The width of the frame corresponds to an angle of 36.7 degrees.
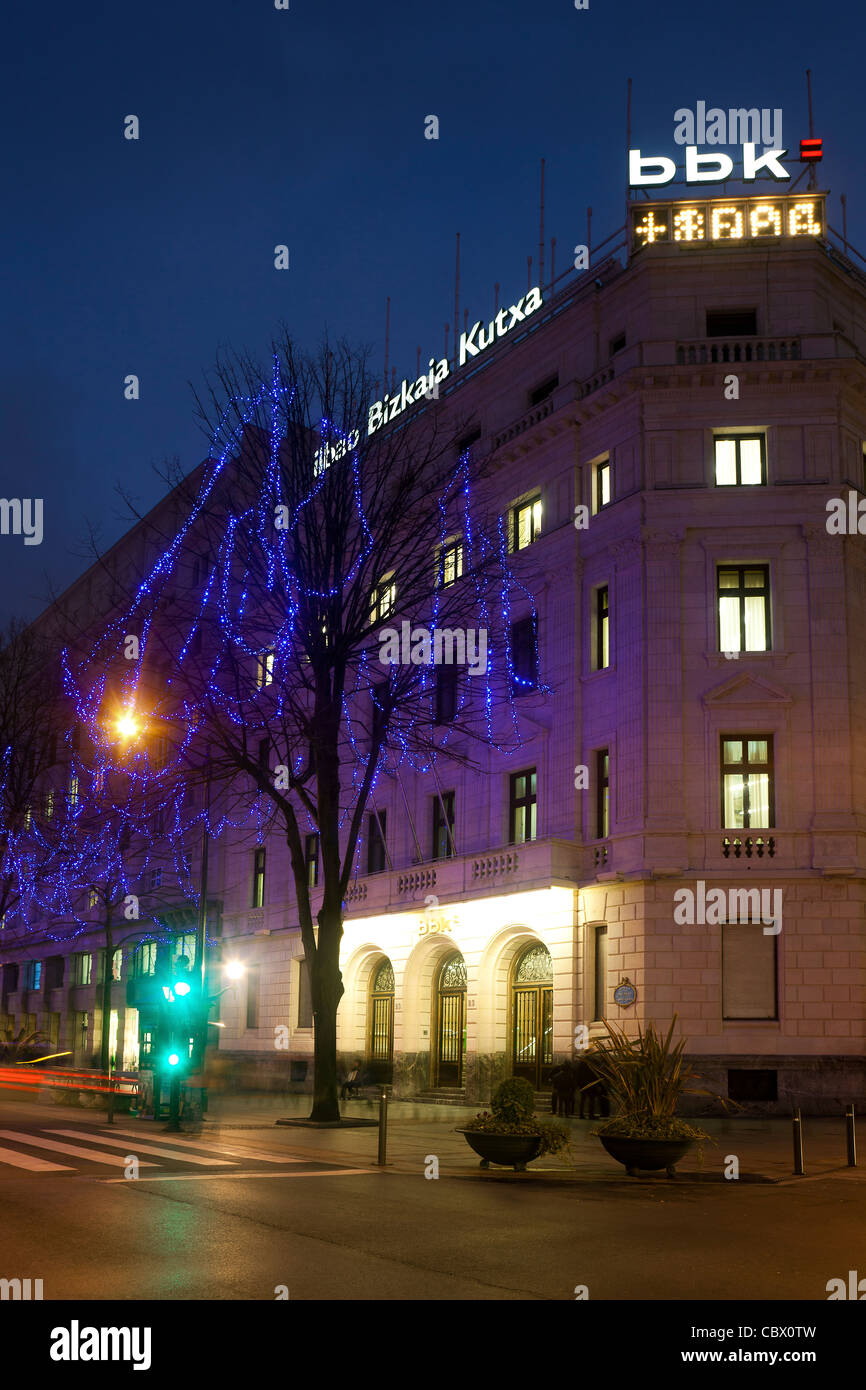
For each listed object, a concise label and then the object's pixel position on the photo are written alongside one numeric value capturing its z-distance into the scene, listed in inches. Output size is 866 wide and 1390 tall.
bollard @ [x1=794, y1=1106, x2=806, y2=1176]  673.0
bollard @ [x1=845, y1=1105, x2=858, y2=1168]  721.6
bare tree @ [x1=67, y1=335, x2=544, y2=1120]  1034.7
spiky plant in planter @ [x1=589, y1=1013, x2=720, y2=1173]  623.2
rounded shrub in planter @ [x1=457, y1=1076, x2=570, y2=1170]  629.3
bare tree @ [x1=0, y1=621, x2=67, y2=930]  1854.1
